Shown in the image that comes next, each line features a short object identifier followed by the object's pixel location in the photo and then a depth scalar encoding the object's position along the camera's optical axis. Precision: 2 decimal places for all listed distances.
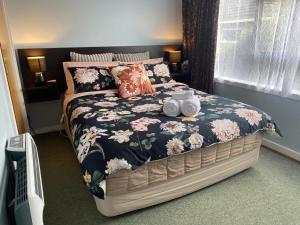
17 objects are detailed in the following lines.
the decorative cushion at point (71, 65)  2.75
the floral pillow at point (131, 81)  2.60
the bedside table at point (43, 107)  2.91
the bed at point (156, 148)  1.49
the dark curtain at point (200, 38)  3.21
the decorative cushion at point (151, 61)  3.19
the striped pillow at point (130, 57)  3.26
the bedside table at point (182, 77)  3.68
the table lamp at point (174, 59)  3.65
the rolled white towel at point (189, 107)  1.95
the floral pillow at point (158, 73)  3.01
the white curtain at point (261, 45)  2.34
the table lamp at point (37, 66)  2.77
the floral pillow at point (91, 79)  2.69
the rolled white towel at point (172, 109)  1.94
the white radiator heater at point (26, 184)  0.77
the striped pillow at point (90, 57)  3.01
